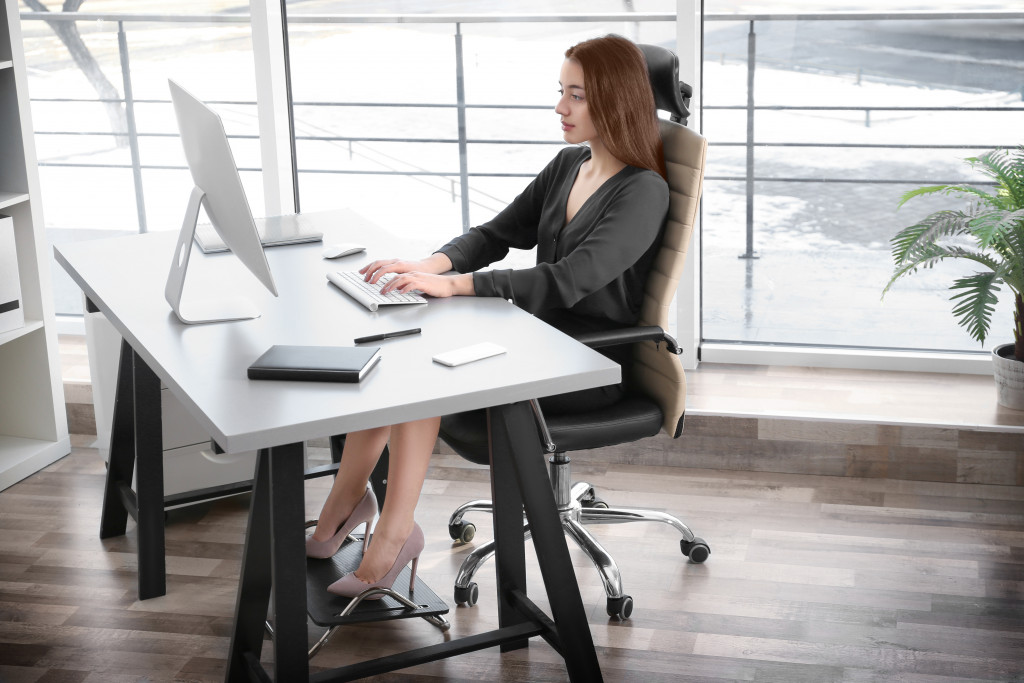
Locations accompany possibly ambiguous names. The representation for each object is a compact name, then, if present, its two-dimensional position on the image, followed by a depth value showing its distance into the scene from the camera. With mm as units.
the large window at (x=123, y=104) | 3939
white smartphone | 1993
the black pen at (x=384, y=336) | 2138
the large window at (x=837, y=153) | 3479
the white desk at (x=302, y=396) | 1850
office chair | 2416
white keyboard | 2355
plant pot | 3275
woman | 2381
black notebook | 1931
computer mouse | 2738
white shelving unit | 3322
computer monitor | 2096
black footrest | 2342
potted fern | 3084
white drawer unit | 3037
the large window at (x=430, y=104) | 3697
